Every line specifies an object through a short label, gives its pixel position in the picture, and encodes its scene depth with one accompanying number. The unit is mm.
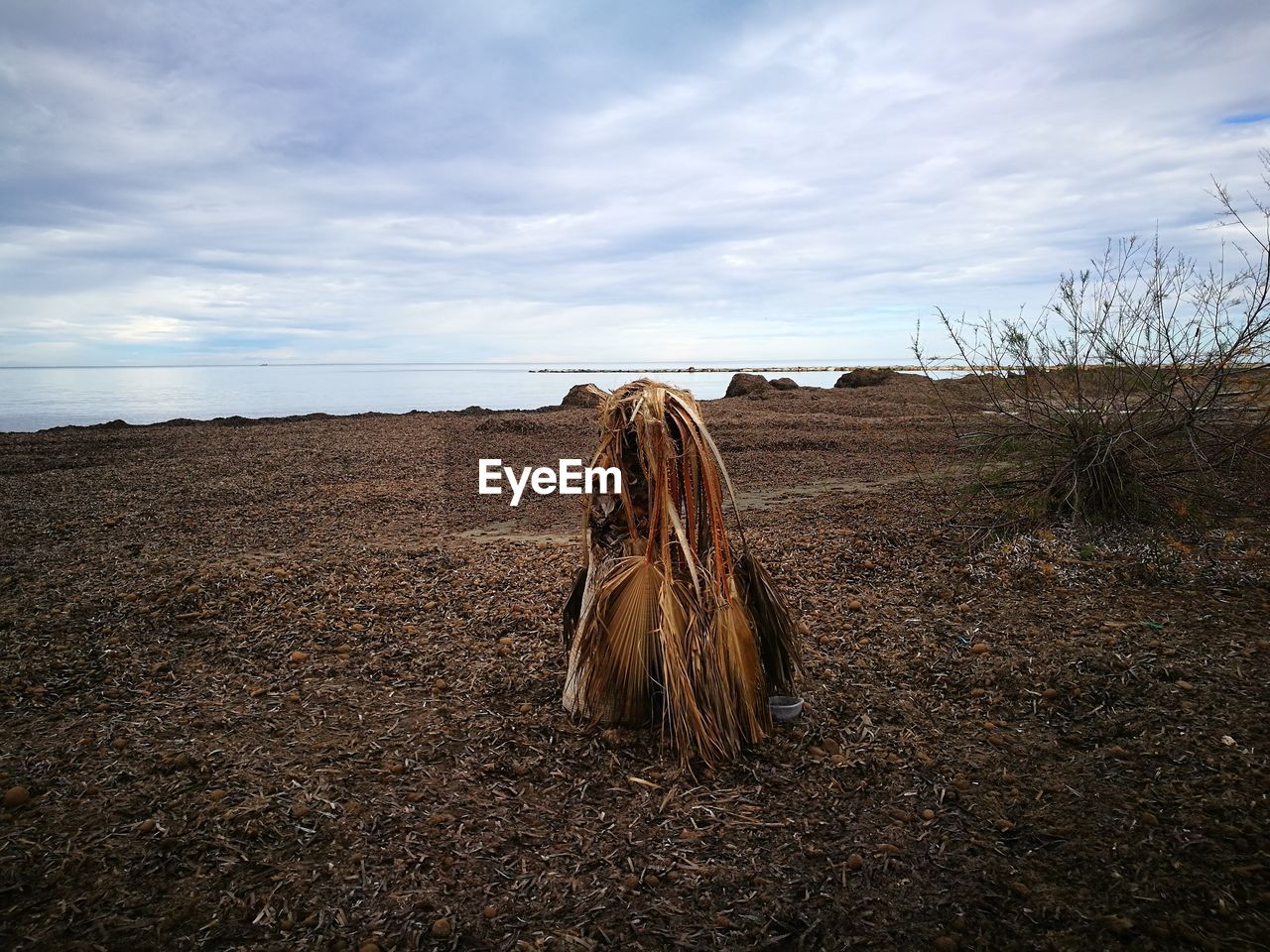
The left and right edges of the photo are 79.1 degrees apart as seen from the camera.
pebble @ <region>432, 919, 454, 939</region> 2463
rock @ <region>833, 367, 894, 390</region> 23984
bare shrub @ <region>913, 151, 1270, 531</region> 6018
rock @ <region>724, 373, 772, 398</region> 22219
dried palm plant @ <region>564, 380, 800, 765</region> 3348
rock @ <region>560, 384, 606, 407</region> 21062
